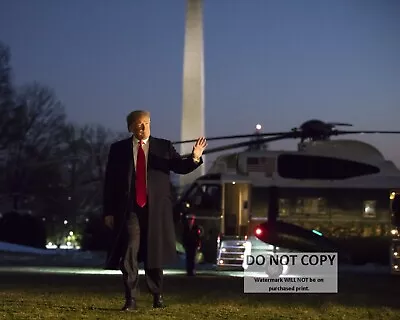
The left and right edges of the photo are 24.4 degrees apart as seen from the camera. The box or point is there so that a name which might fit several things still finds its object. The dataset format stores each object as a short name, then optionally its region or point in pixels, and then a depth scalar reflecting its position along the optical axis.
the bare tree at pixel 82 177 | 64.62
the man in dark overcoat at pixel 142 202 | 8.88
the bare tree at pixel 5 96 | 52.75
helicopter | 24.88
